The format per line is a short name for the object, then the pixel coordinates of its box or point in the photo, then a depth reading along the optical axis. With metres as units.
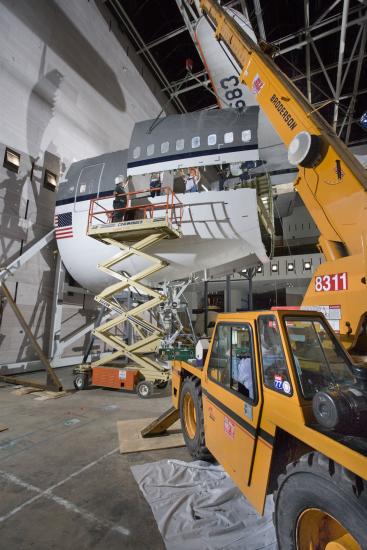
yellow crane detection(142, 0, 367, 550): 1.56
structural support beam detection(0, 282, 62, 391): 7.21
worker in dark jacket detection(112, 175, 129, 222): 7.89
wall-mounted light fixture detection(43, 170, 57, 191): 10.79
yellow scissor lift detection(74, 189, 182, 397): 7.23
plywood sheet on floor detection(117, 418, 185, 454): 4.13
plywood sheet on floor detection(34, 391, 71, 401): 6.70
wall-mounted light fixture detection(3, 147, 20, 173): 9.30
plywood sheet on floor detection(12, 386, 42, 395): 7.07
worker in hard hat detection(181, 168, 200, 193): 8.38
